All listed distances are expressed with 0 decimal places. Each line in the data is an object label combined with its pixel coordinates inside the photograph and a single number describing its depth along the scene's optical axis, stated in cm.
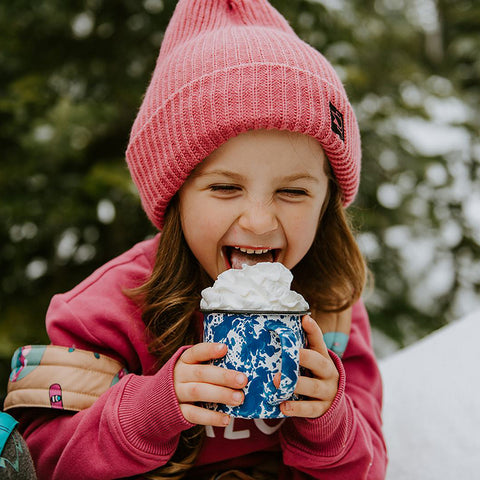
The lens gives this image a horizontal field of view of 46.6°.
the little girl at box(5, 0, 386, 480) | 99
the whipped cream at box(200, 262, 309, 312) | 89
